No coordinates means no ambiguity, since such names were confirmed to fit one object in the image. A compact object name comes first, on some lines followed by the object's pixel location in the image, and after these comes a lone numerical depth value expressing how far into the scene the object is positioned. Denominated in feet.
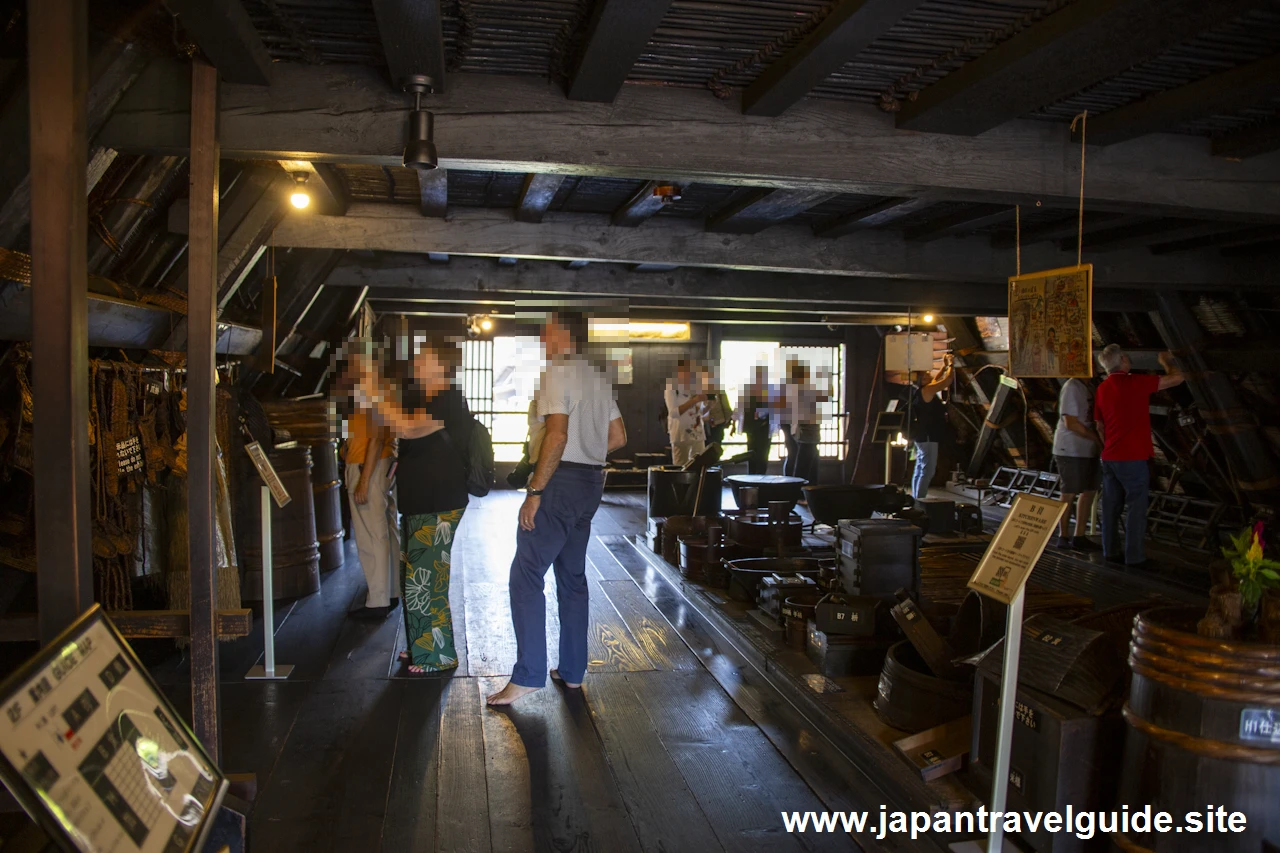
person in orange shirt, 16.85
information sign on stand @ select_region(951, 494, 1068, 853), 8.38
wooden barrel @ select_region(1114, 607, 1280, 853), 7.27
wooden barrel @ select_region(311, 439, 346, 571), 21.25
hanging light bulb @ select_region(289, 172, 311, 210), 15.15
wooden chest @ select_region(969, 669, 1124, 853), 8.52
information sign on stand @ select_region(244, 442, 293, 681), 13.79
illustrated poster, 11.66
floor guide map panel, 4.15
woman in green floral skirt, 13.89
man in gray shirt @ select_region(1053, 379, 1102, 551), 25.59
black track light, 10.32
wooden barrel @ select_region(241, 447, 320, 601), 18.47
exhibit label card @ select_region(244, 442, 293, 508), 13.84
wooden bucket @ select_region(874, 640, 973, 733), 11.07
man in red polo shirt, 22.44
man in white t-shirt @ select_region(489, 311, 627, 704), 12.43
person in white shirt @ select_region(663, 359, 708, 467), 30.09
